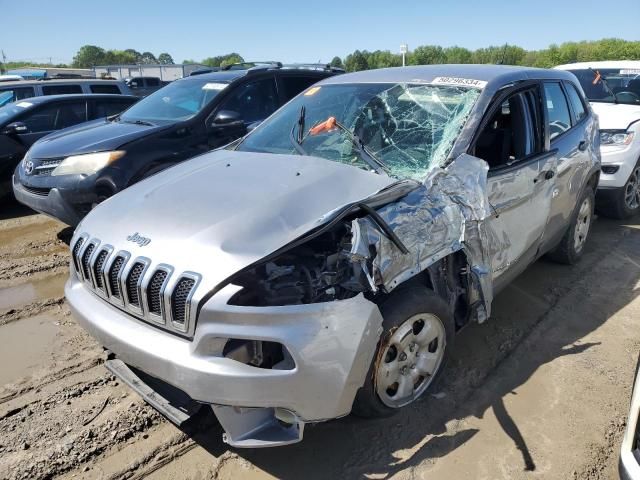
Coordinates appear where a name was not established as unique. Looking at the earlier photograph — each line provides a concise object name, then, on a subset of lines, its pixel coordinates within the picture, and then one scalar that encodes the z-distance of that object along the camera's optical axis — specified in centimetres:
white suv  585
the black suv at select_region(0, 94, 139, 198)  680
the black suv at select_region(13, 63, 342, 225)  486
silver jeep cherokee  208
